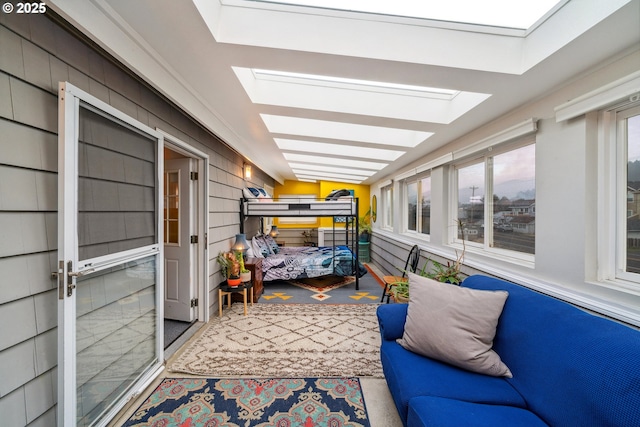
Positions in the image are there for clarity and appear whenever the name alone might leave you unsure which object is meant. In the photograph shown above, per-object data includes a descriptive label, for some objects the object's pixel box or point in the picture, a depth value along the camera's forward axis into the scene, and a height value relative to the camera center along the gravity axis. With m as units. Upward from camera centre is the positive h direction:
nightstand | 3.37 -0.94
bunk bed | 4.23 -0.86
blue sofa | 0.93 -0.78
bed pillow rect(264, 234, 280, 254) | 5.13 -0.70
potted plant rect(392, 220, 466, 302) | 2.46 -0.67
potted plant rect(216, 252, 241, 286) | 3.07 -0.72
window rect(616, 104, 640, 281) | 1.37 +0.12
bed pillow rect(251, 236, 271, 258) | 4.27 -0.66
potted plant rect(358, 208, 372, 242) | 6.55 -0.40
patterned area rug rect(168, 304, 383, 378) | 2.00 -1.30
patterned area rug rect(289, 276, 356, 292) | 4.25 -1.33
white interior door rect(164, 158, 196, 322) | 2.82 -0.46
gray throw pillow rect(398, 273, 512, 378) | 1.37 -0.70
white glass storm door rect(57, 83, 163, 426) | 1.18 -0.28
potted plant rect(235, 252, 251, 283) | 3.15 -0.80
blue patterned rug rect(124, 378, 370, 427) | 1.51 -1.31
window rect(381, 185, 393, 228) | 5.77 +0.17
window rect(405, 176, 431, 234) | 3.86 +0.15
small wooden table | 2.99 -0.99
